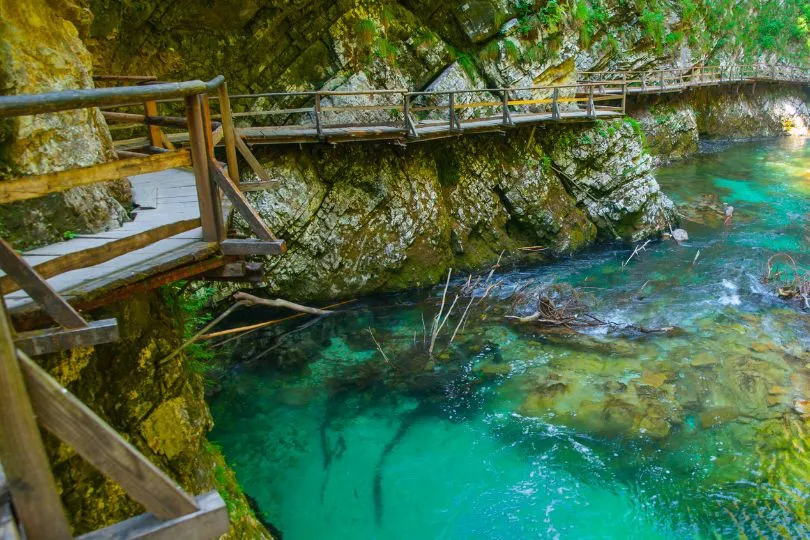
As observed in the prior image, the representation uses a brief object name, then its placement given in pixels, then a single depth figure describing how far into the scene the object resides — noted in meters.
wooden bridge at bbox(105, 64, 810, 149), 11.41
